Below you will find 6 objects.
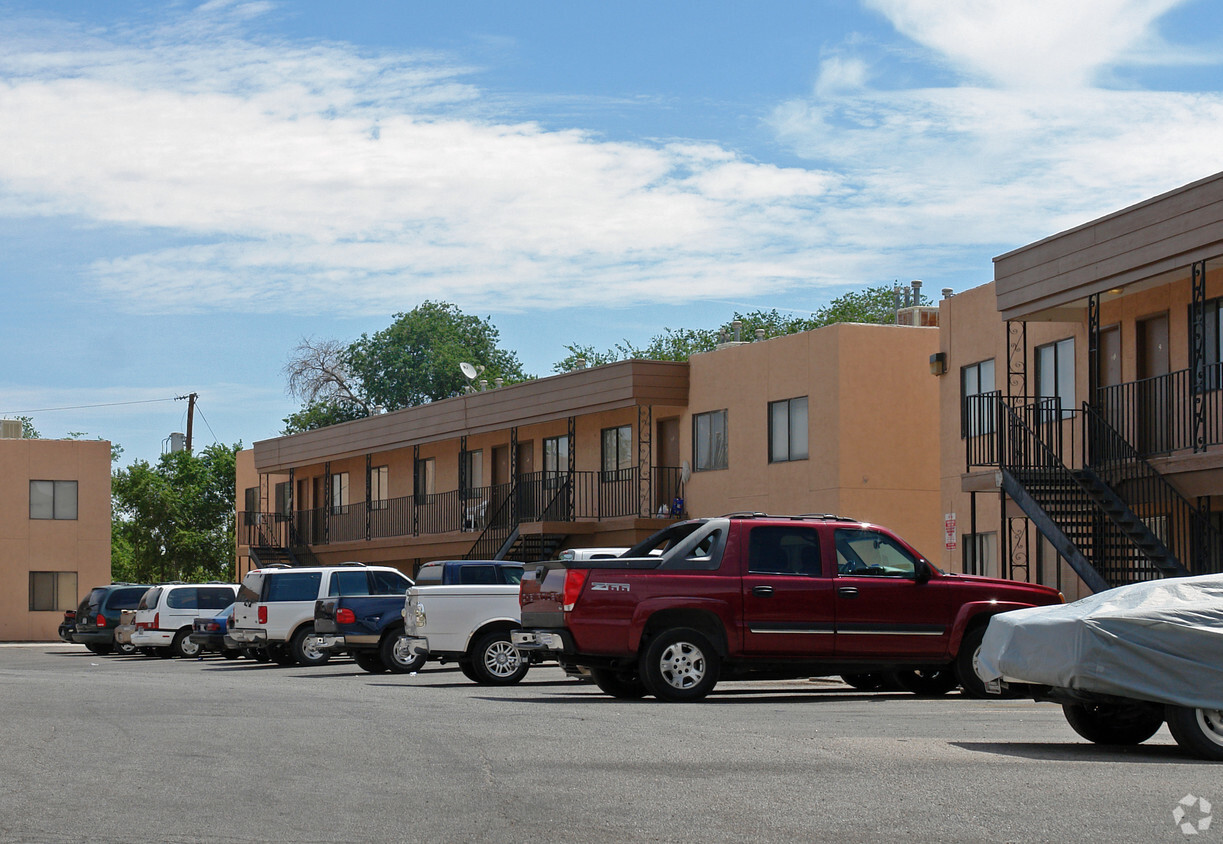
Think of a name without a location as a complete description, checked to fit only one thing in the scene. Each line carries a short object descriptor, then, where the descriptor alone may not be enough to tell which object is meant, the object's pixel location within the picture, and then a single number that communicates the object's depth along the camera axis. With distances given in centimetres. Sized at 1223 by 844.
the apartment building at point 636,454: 3056
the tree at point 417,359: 7762
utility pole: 7988
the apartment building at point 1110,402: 2059
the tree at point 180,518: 6925
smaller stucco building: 5162
